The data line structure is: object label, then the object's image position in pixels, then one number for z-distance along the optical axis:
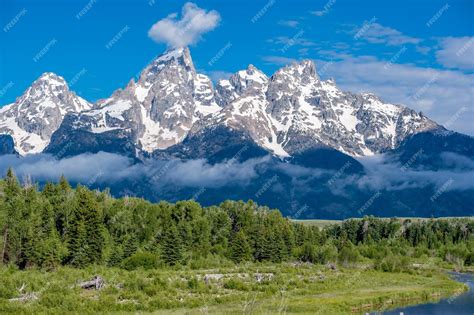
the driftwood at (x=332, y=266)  122.56
